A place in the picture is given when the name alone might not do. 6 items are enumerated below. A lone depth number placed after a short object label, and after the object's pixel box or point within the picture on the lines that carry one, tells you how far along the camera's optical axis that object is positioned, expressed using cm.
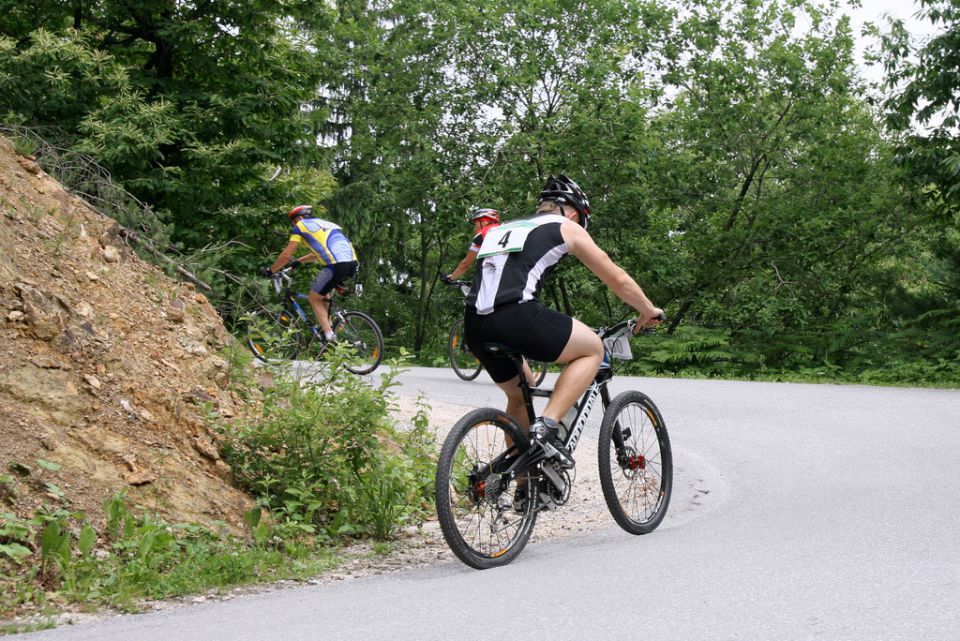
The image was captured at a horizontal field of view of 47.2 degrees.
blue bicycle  1416
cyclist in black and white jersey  603
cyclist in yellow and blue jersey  1391
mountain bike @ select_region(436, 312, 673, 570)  574
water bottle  639
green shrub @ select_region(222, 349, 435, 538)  675
